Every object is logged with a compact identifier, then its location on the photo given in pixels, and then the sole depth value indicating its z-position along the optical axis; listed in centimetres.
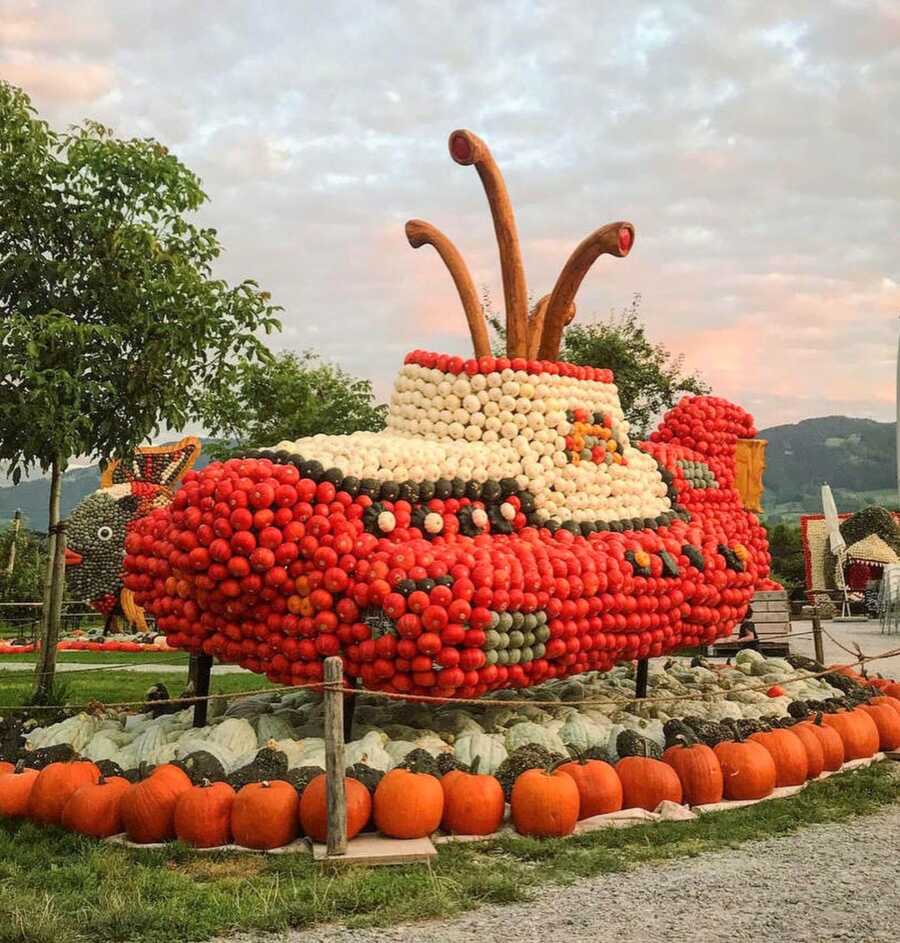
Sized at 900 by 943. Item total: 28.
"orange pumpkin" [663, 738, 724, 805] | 649
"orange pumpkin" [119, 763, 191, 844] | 562
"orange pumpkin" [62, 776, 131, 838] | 574
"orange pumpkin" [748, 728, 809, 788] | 695
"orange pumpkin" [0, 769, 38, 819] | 605
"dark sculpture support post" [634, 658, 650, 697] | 849
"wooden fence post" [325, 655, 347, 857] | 535
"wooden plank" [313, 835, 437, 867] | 530
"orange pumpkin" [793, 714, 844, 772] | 738
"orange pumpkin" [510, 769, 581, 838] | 579
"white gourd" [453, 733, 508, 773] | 633
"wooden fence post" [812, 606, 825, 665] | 1166
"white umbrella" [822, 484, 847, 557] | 2552
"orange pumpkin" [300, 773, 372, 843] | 552
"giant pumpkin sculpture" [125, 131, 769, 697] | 626
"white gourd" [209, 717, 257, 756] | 645
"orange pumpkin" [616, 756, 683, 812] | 630
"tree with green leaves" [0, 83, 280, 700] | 888
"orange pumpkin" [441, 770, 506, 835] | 579
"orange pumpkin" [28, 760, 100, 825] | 595
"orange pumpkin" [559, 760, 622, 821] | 613
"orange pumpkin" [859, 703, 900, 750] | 816
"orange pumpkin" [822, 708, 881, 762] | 776
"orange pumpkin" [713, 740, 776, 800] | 661
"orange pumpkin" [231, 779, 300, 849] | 551
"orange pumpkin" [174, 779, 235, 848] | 556
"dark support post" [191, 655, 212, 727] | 720
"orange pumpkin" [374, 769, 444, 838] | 559
